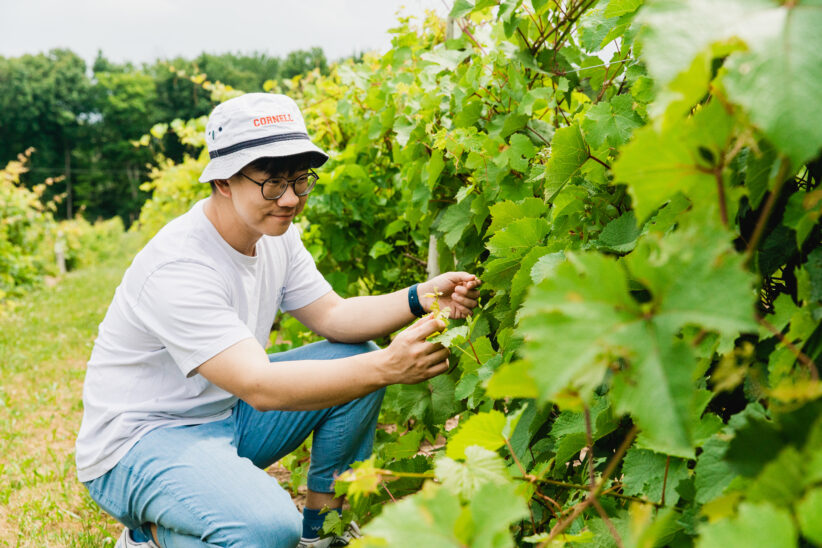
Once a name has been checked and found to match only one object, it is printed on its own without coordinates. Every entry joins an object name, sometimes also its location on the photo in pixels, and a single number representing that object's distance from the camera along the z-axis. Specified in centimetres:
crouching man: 202
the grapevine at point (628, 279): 52
